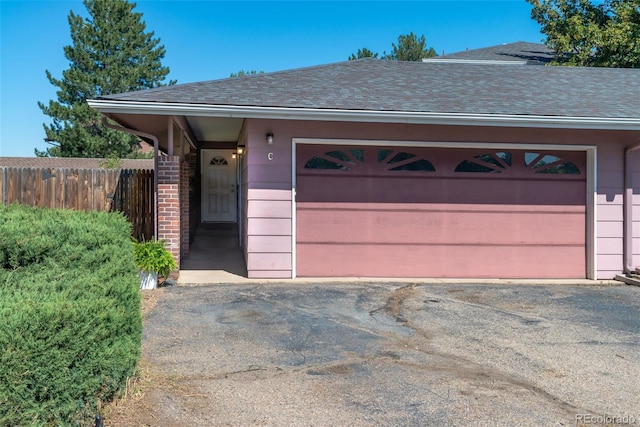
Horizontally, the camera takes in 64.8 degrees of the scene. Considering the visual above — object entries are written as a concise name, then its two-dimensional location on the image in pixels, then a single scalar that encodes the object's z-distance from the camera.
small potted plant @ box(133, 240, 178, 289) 7.31
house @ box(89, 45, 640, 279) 8.25
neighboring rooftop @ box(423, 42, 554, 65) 16.22
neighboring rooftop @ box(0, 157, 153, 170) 25.66
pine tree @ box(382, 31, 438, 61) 37.81
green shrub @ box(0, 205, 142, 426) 2.30
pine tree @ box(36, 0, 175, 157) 27.95
